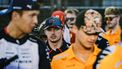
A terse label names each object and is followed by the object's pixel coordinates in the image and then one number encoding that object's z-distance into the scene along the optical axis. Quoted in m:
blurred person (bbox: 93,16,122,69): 5.67
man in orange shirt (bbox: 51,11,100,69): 7.74
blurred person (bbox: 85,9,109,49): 7.96
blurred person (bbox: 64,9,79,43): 11.57
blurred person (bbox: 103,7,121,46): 11.14
